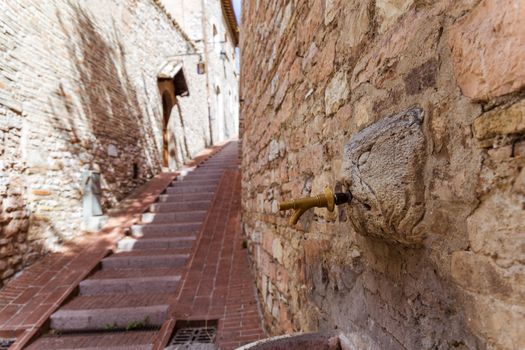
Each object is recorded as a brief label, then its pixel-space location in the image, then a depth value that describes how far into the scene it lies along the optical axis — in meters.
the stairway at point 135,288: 3.14
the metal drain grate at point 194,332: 2.95
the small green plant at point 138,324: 3.24
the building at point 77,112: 4.08
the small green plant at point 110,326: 3.26
